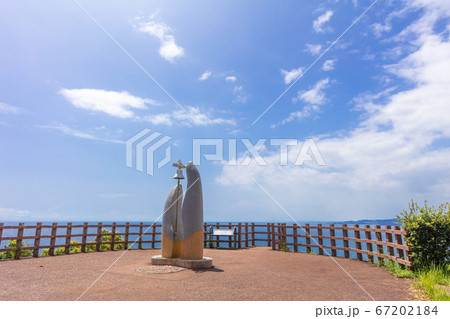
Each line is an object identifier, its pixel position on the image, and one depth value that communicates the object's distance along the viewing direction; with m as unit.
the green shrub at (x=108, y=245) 12.88
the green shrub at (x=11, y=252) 9.98
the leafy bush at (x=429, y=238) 6.72
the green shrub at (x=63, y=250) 11.50
